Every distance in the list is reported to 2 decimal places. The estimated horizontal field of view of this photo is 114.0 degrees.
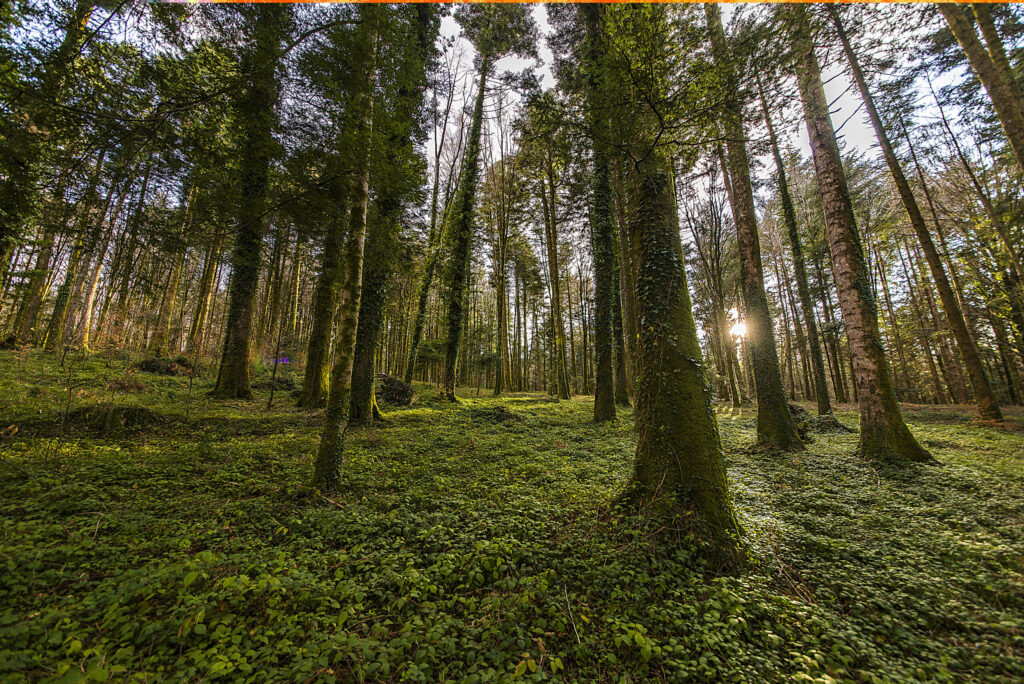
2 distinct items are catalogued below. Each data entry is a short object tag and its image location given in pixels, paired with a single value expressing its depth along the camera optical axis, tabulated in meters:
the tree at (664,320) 3.59
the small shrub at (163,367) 11.23
